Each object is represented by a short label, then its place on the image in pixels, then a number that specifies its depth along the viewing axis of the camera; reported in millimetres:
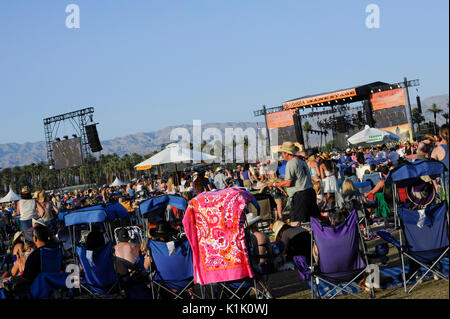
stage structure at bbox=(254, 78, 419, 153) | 48500
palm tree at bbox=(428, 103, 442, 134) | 96150
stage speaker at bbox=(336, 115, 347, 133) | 53719
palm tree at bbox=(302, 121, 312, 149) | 112188
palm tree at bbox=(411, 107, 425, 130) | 90112
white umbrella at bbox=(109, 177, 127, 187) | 35888
